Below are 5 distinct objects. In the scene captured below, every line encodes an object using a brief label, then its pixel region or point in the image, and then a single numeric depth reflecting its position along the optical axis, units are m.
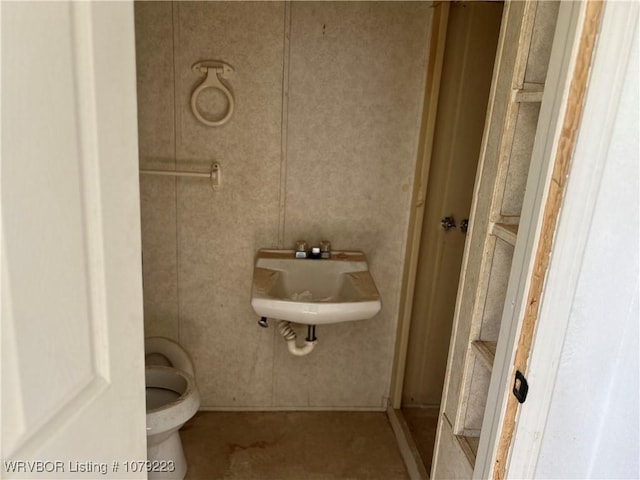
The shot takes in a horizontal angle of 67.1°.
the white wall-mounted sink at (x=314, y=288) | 1.82
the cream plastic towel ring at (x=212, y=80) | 1.99
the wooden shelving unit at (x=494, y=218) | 1.04
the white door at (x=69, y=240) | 0.55
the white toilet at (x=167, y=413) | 1.78
